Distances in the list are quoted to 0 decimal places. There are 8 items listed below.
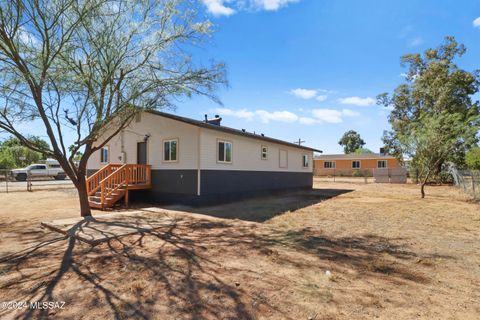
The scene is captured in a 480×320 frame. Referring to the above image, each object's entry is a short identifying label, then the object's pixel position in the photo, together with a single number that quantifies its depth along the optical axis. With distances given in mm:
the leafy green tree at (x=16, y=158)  36591
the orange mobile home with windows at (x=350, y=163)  37938
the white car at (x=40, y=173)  26828
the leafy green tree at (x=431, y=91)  23172
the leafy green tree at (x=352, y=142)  72500
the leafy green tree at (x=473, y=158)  19531
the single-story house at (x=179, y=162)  10695
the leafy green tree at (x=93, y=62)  6648
